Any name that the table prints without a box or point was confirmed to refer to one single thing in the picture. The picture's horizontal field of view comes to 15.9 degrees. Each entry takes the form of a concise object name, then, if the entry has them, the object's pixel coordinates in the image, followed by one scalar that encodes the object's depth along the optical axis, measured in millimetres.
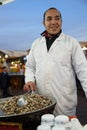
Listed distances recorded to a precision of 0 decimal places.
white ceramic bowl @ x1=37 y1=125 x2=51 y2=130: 1375
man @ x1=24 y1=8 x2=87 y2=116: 2064
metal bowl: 1519
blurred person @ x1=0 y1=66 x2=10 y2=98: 8867
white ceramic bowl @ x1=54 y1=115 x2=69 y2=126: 1390
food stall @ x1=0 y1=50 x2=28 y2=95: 13406
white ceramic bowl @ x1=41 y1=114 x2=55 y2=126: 1424
